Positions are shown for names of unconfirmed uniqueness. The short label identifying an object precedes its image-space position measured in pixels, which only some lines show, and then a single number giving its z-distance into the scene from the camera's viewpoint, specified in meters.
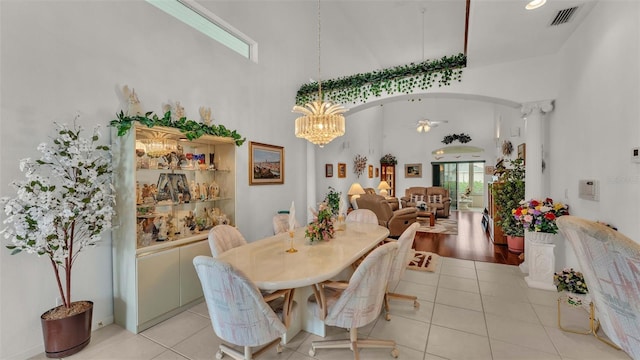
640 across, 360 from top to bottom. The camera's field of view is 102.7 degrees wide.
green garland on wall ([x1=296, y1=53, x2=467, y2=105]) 3.92
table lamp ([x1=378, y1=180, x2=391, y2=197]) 9.88
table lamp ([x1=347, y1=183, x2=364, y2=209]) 8.12
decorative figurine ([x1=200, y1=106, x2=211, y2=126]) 3.27
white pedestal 3.25
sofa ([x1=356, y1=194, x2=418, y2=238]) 5.89
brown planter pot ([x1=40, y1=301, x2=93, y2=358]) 1.96
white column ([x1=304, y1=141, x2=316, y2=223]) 5.46
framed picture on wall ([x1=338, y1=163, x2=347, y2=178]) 7.92
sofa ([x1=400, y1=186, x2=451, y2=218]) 8.82
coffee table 7.24
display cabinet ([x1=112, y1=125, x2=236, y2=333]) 2.37
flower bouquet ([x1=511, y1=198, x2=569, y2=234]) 3.18
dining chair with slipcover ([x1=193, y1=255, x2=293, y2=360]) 1.48
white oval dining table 1.72
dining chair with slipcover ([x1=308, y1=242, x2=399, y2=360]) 1.71
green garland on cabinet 2.34
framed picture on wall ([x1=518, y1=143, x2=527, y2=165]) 5.06
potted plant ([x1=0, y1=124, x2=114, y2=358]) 1.84
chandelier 3.05
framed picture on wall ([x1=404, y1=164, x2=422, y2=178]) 11.27
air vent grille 2.63
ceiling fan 8.44
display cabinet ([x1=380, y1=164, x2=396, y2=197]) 11.63
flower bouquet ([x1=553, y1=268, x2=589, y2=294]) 2.32
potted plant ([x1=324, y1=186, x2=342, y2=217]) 6.82
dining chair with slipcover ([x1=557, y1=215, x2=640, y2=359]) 1.11
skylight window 3.10
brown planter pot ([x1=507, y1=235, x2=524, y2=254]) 4.82
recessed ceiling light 2.47
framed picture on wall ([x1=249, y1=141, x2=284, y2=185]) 4.20
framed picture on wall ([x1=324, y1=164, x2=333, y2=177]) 7.31
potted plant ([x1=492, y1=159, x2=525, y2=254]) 4.55
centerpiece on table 2.63
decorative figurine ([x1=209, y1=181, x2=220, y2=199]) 3.36
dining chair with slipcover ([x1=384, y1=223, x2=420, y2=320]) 2.36
